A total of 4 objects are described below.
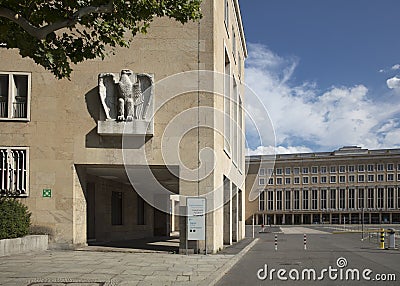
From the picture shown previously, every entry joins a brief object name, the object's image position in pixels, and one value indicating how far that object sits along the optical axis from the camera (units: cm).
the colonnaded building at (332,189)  12169
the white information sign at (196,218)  2239
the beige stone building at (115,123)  2297
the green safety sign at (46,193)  2303
